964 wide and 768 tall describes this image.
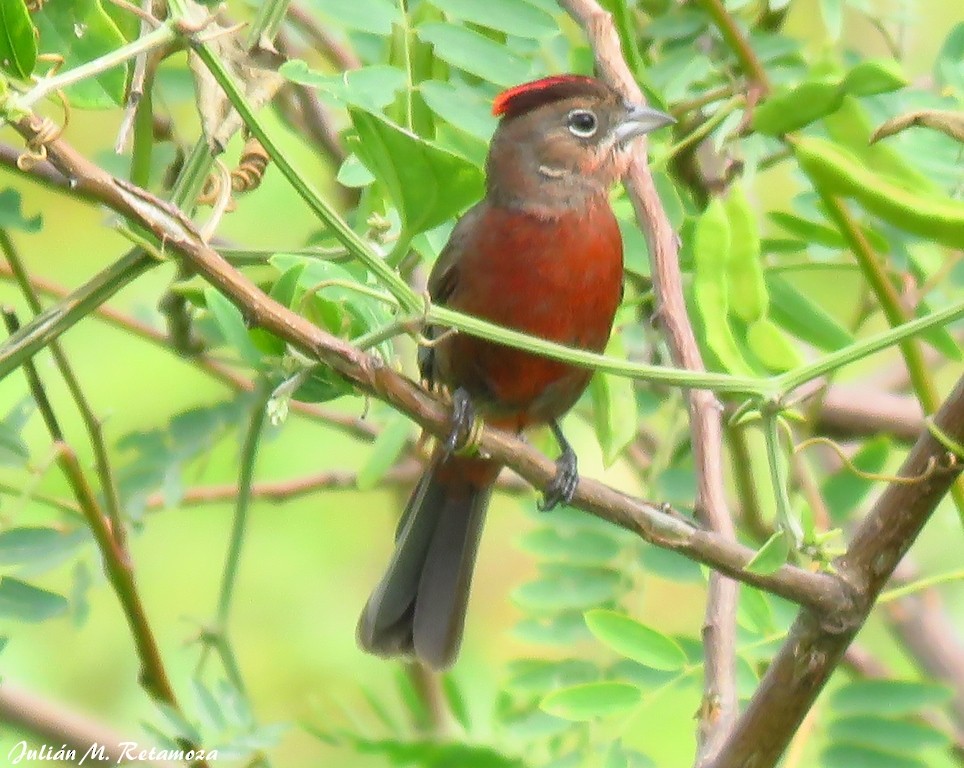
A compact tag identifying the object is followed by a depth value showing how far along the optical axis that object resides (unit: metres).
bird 6.73
